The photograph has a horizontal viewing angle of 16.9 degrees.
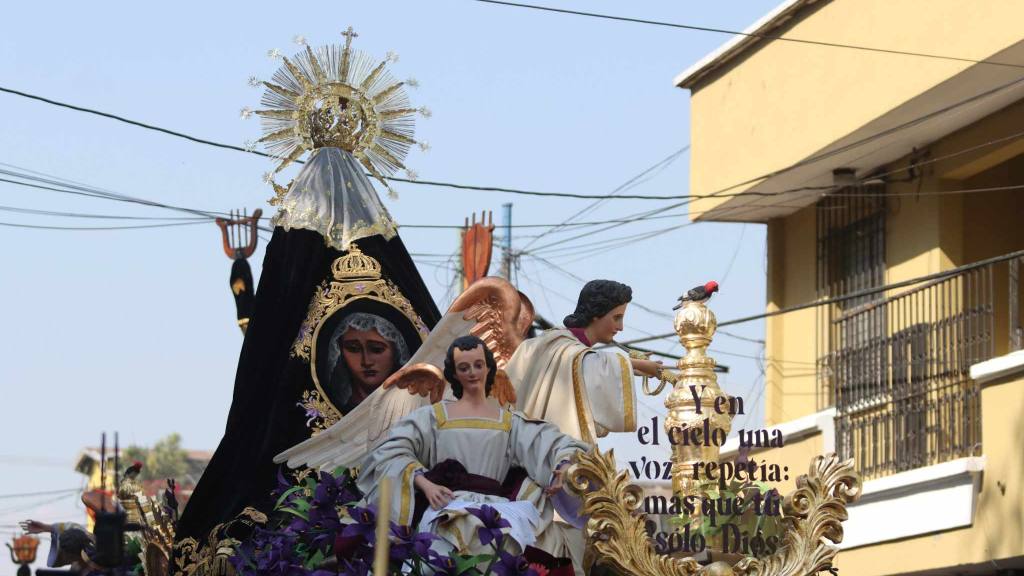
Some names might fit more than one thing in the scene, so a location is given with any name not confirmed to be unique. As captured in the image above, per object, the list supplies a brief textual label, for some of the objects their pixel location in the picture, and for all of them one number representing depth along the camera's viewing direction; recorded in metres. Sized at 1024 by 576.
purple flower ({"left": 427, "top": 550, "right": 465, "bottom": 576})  14.53
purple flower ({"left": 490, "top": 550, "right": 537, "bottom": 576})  14.55
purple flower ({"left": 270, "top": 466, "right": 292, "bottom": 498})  16.93
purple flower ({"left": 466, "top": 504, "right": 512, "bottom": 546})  14.64
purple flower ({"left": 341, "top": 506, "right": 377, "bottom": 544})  14.91
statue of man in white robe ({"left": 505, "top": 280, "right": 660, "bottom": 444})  16.29
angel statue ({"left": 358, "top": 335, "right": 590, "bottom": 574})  15.32
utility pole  39.97
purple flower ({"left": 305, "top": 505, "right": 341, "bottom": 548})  15.40
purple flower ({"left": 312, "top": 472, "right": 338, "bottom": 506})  15.76
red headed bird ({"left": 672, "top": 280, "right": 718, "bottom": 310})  16.48
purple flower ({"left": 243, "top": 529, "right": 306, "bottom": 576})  15.49
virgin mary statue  18.21
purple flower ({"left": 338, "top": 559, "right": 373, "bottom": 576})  14.69
